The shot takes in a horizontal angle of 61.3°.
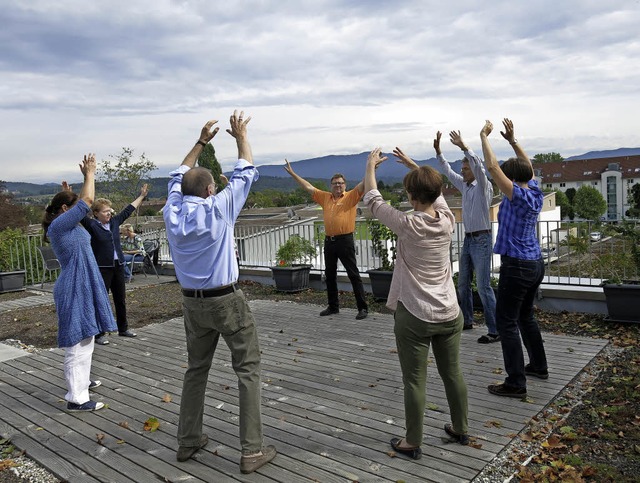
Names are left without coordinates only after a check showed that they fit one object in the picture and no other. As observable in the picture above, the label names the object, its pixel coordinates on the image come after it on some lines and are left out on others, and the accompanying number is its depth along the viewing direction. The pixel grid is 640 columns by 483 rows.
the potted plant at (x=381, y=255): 8.25
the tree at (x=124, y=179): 20.05
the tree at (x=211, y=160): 48.57
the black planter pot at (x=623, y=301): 5.99
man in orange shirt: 6.98
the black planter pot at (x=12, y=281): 11.52
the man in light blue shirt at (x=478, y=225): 5.57
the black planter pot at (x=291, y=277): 9.59
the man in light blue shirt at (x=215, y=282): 3.14
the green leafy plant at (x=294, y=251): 10.00
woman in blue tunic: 4.23
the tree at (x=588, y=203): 110.19
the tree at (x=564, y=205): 113.88
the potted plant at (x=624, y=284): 6.01
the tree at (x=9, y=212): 32.19
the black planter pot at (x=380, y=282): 8.19
